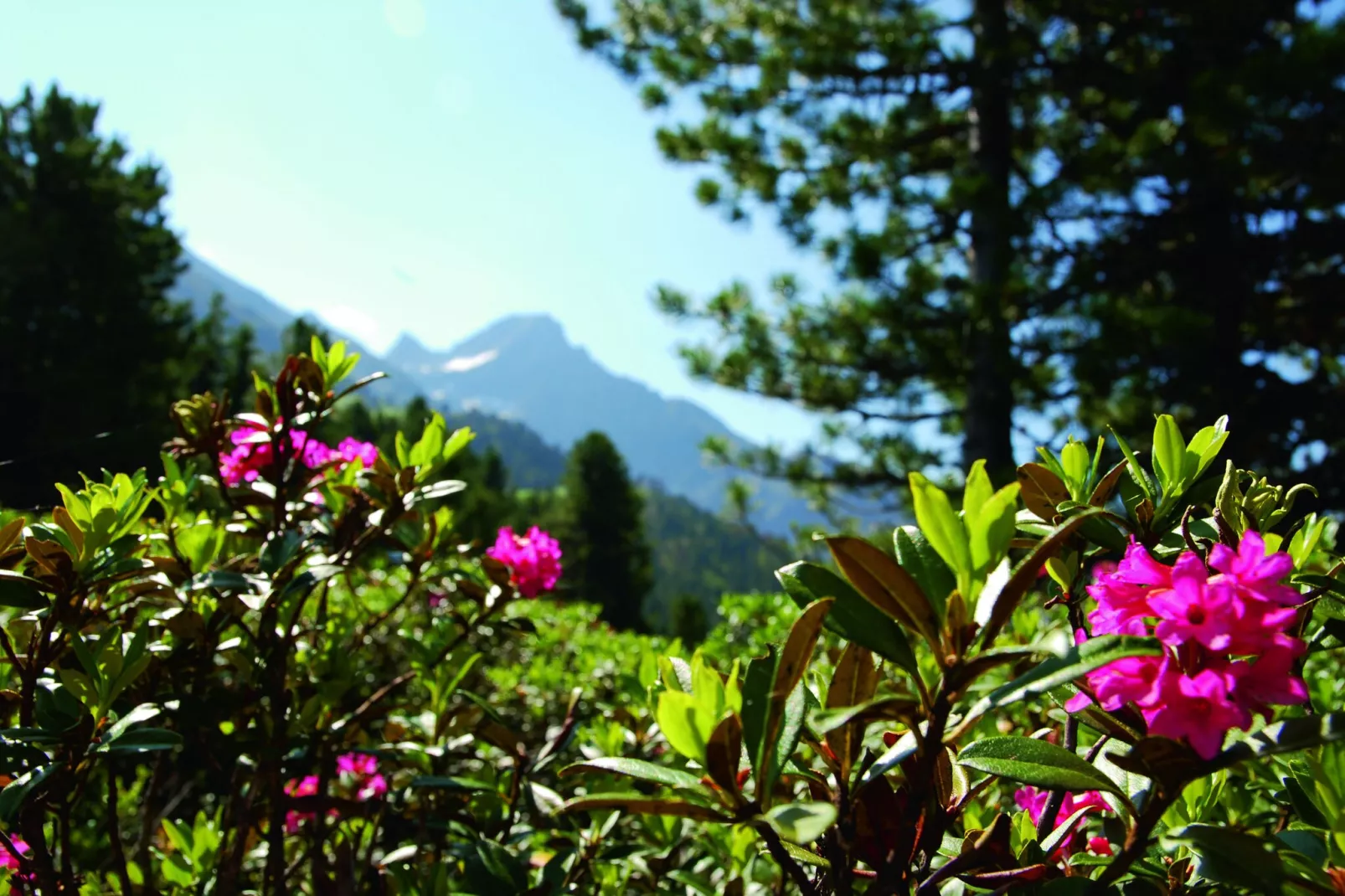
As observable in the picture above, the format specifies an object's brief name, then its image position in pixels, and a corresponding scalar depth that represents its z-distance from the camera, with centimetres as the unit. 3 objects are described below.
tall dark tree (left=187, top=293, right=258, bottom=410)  2112
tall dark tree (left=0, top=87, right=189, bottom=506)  1267
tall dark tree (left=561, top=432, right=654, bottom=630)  2616
